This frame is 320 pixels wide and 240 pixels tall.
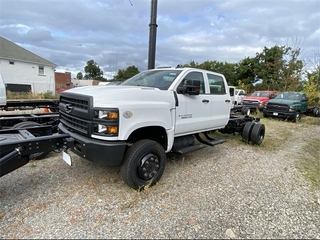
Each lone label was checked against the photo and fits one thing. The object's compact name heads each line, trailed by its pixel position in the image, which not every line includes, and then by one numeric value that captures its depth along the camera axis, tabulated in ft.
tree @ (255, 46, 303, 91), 79.05
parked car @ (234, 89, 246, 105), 62.52
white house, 77.20
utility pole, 23.57
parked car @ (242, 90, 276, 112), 49.24
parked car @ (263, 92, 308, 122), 39.96
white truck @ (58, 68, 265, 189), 9.34
